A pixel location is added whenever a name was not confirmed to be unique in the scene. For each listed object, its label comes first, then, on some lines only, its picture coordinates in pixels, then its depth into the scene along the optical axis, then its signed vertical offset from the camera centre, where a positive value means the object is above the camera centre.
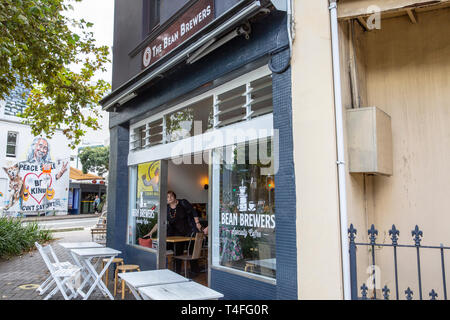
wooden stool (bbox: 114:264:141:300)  6.23 -1.19
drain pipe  3.18 +0.45
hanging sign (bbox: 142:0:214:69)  5.32 +2.85
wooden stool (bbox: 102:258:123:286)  6.88 -1.18
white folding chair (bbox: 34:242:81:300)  5.56 -1.15
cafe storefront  3.89 +0.97
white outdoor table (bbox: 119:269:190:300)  4.06 -0.95
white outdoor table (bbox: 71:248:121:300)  5.75 -0.94
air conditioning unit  3.38 +0.56
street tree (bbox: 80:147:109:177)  33.80 +4.12
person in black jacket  8.02 -0.40
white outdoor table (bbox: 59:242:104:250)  6.76 -0.87
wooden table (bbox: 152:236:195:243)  7.28 -0.81
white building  22.56 +2.32
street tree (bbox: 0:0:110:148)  6.07 +2.89
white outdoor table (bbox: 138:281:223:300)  3.52 -0.96
